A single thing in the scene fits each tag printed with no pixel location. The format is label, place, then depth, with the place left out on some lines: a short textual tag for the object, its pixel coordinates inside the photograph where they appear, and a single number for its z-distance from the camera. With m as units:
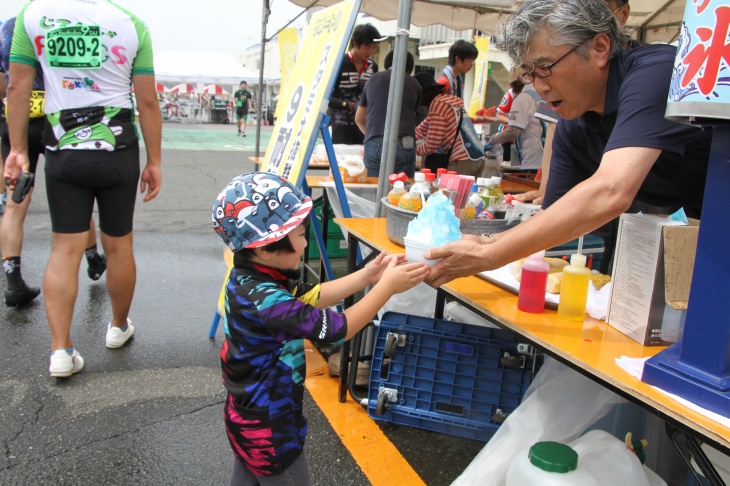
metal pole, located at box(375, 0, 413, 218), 3.09
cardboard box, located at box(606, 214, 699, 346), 1.57
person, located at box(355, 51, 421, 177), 4.77
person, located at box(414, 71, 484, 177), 5.15
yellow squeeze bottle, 1.81
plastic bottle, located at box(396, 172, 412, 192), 2.96
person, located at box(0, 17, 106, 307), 3.93
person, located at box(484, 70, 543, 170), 6.61
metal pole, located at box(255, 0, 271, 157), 5.99
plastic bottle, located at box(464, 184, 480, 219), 2.43
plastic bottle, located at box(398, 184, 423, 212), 2.40
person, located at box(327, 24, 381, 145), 5.75
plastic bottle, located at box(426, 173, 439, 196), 2.70
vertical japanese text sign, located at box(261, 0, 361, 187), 2.98
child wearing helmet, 1.62
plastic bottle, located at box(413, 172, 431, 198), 2.49
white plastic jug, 1.58
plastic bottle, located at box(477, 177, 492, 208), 2.62
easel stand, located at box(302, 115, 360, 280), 3.16
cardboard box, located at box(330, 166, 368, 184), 4.71
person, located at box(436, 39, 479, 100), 5.72
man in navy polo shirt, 1.62
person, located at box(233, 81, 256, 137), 24.27
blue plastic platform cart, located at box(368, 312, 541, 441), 2.39
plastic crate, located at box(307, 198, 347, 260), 5.03
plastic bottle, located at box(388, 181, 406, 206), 2.63
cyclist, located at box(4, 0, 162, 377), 2.87
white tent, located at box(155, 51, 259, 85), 27.83
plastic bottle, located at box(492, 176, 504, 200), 2.75
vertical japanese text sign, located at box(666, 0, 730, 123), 1.10
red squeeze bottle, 1.90
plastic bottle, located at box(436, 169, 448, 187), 2.67
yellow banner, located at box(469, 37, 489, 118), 14.45
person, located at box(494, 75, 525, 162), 7.91
